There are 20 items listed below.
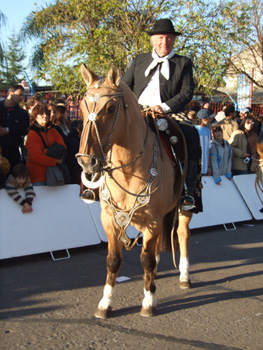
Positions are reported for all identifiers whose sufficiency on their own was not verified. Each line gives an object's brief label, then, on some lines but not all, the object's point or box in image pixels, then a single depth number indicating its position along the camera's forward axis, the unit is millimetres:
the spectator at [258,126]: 13622
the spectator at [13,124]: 6898
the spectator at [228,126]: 11242
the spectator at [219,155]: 9391
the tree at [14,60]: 33469
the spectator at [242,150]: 10297
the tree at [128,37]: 14656
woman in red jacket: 7008
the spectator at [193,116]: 10688
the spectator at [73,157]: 7926
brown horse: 3672
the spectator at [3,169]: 6559
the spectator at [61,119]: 8047
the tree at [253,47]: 21719
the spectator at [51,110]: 8055
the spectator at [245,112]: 14595
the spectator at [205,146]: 9414
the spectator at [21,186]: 6516
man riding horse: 5232
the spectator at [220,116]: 12346
